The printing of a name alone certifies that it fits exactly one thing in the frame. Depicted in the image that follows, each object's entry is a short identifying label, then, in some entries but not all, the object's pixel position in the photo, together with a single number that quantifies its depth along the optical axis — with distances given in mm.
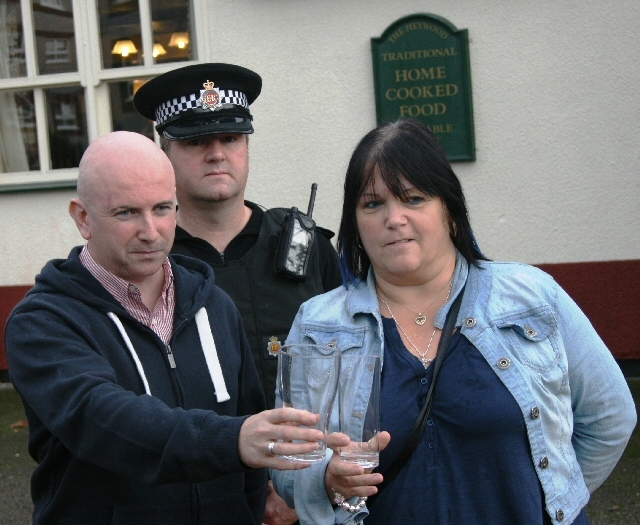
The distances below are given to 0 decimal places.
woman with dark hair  2385
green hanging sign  6707
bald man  2006
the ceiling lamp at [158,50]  7211
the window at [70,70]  7195
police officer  3213
